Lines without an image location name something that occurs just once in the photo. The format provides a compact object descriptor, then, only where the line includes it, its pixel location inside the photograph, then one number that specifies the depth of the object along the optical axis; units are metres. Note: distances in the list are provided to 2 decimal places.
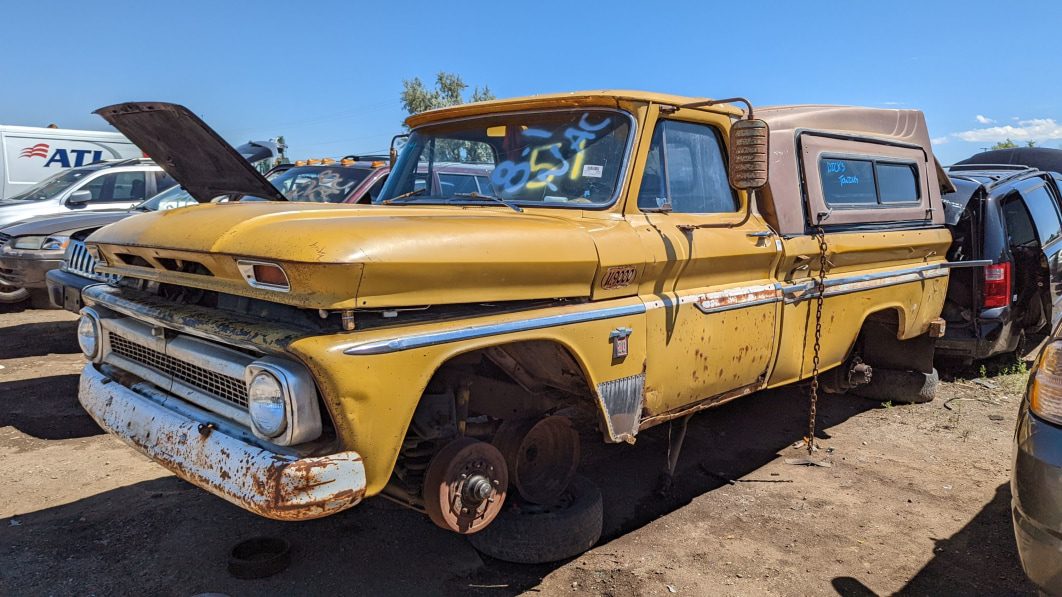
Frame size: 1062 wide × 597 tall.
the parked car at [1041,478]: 2.16
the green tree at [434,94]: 41.06
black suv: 5.49
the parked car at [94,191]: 8.95
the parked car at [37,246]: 7.17
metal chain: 3.90
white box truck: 12.73
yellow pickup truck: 2.24
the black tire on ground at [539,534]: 3.11
